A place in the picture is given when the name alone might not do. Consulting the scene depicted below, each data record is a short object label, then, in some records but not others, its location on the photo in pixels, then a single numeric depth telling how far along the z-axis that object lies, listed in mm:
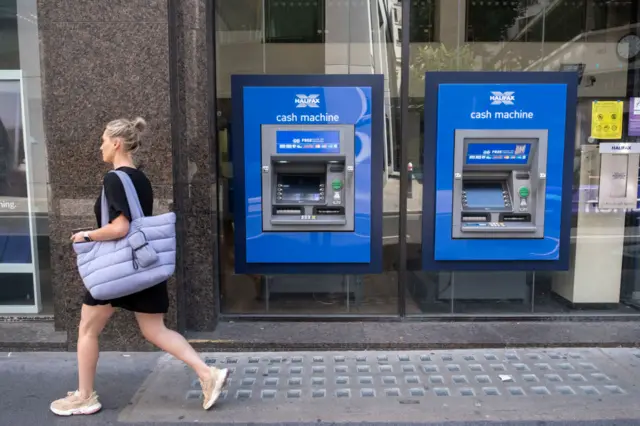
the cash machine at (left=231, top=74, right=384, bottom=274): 4648
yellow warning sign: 5031
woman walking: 3059
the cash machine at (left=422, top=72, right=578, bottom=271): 4648
